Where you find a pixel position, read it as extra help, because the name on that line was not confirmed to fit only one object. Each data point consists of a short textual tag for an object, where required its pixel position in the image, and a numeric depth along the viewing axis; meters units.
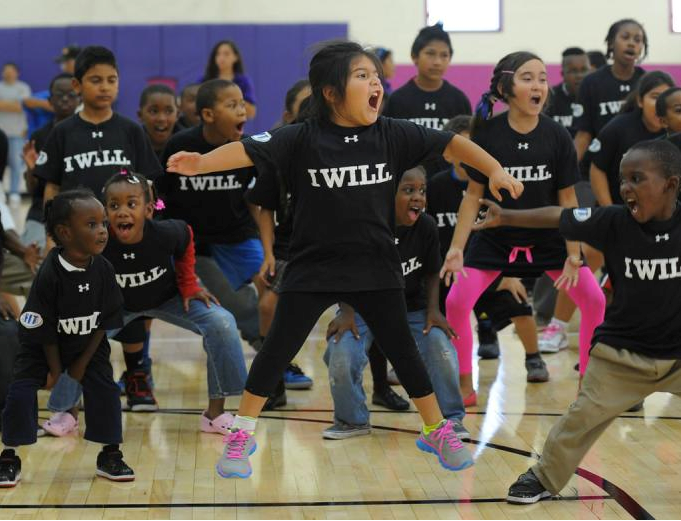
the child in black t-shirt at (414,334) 9.69
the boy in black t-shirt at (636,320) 7.40
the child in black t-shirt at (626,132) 12.05
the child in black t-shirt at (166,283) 9.80
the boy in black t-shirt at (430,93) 13.64
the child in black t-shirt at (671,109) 11.37
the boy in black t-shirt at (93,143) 10.96
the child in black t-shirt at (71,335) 8.20
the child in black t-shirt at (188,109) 14.73
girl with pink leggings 10.43
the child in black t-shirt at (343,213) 7.71
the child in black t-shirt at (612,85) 14.49
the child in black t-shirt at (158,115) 13.02
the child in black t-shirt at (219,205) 11.38
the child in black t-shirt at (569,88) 17.23
